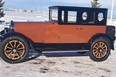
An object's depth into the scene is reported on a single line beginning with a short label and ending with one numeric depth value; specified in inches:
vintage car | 281.6
